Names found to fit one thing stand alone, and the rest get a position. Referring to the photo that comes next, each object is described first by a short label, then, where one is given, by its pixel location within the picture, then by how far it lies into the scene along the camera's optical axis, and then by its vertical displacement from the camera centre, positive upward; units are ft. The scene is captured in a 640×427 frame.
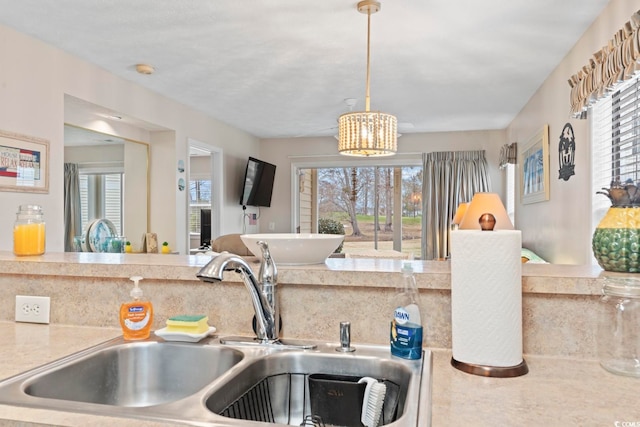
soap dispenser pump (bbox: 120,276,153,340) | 3.82 -0.83
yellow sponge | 3.77 -0.88
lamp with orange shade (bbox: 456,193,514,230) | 8.34 +0.19
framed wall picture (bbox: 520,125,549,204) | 12.78 +1.56
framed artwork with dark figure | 10.52 +1.55
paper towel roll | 3.02 -0.50
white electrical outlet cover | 4.46 -0.90
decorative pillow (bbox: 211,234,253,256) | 10.92 -0.66
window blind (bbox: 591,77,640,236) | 7.72 +1.43
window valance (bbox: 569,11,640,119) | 6.22 +2.32
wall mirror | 12.63 +1.16
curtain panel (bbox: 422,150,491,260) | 20.84 +1.42
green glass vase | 3.21 -0.14
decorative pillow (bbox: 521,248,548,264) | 12.02 -1.01
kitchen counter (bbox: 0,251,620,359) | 3.42 -0.66
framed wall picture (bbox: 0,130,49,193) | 9.57 +1.13
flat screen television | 20.21 +1.53
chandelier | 9.75 +1.82
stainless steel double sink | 2.72 -1.13
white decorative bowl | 3.95 -0.25
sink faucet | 3.57 -0.62
